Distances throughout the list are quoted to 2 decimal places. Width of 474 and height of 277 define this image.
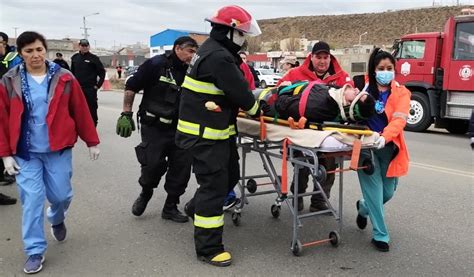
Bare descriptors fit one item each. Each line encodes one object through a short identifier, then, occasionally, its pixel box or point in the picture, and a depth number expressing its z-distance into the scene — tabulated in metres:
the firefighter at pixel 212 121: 3.91
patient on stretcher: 3.83
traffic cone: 31.93
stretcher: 3.77
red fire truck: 11.88
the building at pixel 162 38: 66.56
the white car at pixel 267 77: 31.45
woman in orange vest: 4.23
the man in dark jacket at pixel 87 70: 9.41
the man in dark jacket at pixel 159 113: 4.90
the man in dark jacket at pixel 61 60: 9.78
